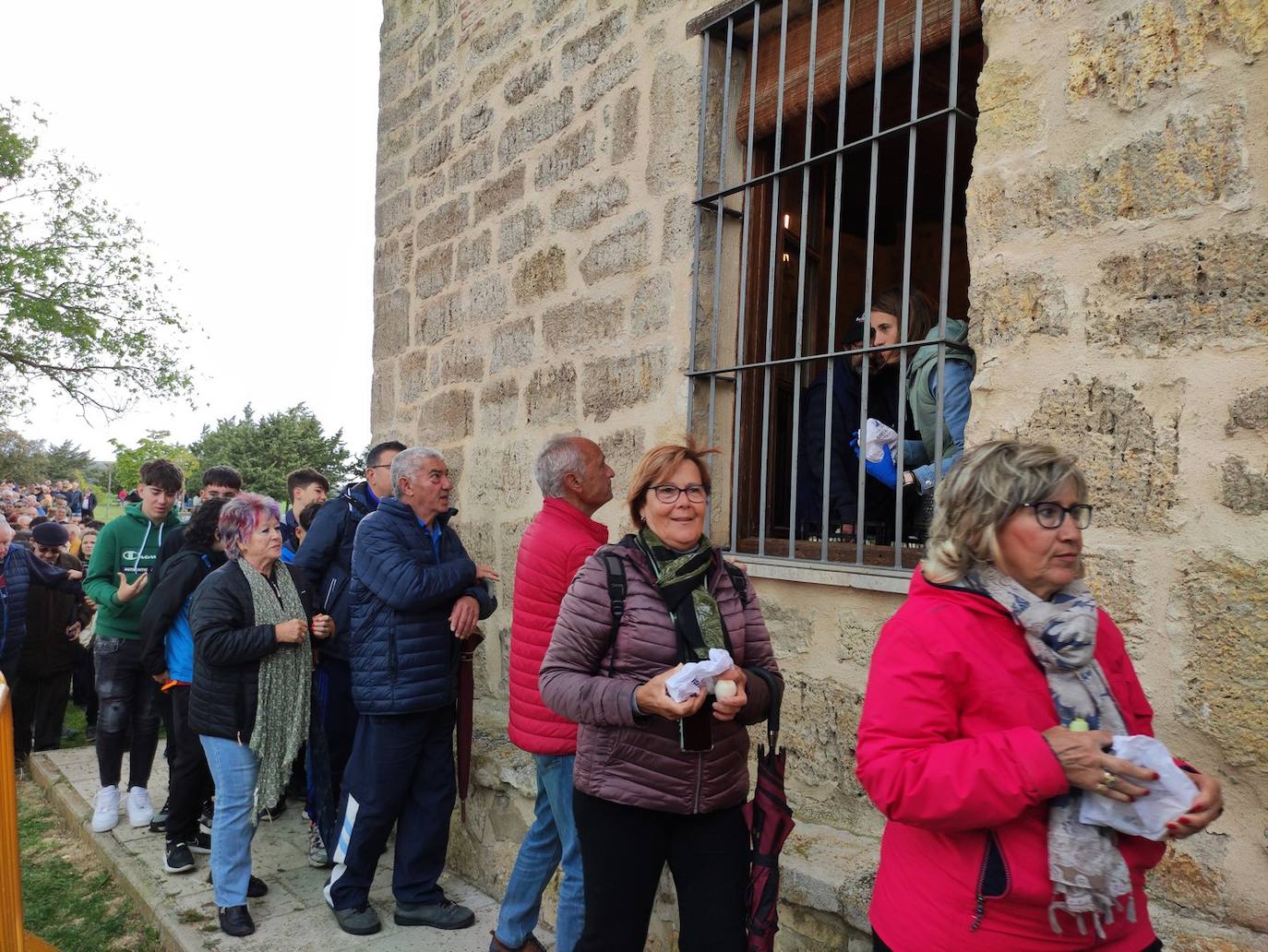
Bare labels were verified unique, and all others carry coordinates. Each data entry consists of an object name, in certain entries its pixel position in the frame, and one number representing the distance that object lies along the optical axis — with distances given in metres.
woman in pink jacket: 1.41
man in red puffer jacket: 2.72
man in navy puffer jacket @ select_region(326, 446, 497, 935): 3.36
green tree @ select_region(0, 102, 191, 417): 20.14
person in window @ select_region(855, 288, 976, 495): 2.61
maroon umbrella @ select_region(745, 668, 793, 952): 2.19
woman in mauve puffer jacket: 2.17
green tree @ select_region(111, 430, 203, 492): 26.61
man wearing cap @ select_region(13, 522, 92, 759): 6.05
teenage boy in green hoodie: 4.55
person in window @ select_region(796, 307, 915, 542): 3.01
